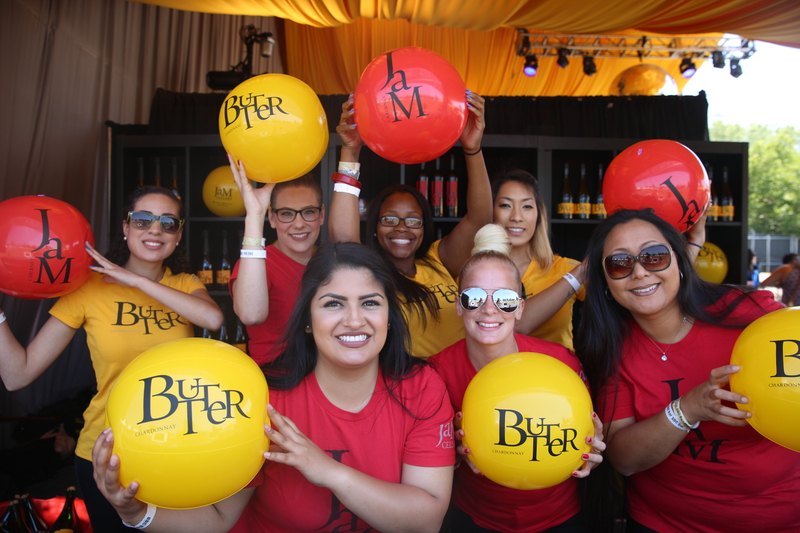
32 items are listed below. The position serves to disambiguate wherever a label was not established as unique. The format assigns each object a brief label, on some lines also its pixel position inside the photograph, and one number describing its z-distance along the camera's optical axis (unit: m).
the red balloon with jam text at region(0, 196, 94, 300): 1.56
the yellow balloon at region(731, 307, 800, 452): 1.09
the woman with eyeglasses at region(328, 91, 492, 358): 1.85
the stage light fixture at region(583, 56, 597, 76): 5.36
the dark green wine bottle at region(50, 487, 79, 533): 2.06
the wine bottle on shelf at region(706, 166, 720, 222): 3.49
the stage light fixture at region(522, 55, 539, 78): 5.32
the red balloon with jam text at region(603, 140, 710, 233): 1.67
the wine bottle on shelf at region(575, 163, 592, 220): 3.49
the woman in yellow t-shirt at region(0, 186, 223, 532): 1.67
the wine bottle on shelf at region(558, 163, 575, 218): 3.48
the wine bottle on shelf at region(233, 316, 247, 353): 3.53
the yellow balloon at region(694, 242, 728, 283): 3.41
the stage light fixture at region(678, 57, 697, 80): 5.36
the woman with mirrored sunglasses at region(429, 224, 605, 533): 1.44
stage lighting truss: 5.09
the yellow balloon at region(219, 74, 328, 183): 1.56
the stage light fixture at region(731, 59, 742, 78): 5.17
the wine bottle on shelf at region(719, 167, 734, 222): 3.46
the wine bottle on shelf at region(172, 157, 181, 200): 3.54
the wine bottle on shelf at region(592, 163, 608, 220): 3.48
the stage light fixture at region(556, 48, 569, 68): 5.13
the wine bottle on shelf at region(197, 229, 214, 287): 3.48
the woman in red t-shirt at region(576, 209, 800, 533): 1.34
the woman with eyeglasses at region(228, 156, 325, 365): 1.67
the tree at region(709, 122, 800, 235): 17.86
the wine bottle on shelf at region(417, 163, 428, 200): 3.43
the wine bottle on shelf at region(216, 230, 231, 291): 3.44
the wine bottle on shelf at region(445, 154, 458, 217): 3.44
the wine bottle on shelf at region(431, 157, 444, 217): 3.42
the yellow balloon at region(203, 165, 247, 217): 3.23
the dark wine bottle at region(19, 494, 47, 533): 2.02
